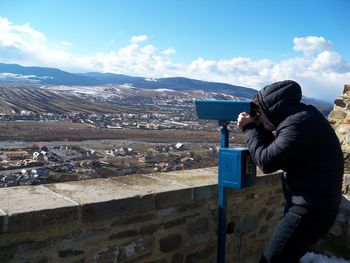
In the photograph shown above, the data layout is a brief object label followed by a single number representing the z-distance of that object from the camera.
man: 2.13
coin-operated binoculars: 2.81
